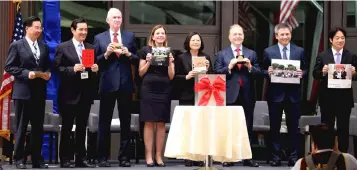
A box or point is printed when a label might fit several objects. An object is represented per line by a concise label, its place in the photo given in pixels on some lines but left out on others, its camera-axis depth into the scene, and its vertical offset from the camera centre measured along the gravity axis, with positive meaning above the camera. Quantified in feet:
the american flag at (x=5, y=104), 40.83 +0.08
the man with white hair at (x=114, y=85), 38.11 +1.01
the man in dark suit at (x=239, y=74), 39.17 +1.63
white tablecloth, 32.17 -1.05
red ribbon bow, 32.86 +0.73
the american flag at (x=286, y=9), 45.96 +5.70
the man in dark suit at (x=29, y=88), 36.52 +0.83
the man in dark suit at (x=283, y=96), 39.75 +0.54
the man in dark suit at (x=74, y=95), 37.42 +0.51
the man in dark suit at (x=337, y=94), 38.81 +0.64
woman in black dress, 38.55 +0.59
